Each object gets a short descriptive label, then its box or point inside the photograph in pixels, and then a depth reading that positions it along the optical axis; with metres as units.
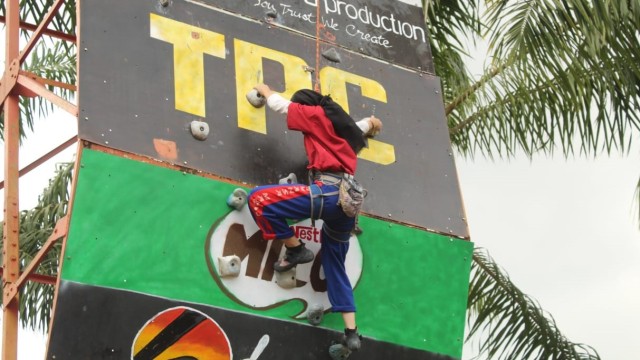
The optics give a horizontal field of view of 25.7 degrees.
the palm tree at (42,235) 15.69
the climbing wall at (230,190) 9.84
